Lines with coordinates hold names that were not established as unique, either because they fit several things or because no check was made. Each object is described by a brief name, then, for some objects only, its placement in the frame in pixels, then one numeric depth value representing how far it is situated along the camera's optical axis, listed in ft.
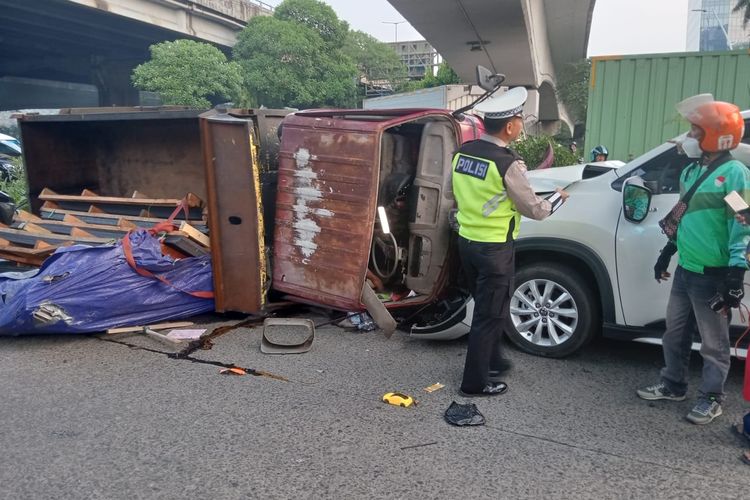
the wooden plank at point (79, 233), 21.12
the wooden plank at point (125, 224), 21.03
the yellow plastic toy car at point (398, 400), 12.80
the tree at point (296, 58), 116.57
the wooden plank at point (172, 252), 18.48
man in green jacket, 10.79
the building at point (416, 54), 284.20
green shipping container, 30.99
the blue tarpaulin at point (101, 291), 16.38
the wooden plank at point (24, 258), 20.79
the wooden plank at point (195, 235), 18.84
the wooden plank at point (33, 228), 21.56
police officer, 12.17
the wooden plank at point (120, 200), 21.20
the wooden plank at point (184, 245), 18.54
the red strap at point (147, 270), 17.30
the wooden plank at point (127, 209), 21.13
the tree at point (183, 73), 90.84
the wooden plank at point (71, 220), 21.75
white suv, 13.71
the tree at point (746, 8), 156.03
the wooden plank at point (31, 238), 20.63
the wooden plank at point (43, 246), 20.68
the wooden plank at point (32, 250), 20.44
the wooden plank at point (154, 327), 17.21
